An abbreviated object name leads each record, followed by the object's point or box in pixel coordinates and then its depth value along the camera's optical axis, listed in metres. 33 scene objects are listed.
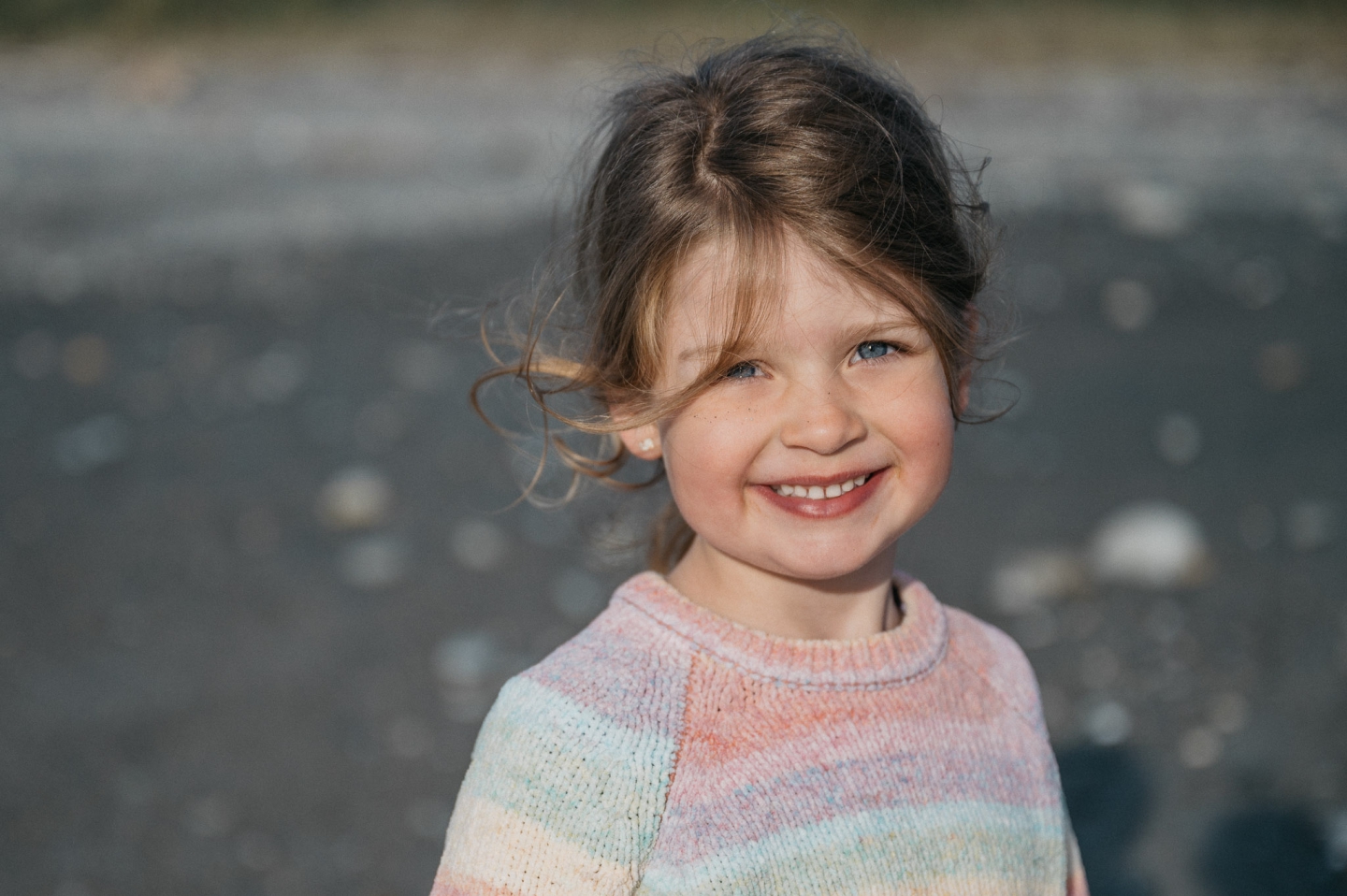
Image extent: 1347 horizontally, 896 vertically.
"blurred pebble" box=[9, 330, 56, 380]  4.21
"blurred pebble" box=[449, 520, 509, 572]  3.20
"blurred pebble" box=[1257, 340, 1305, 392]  3.85
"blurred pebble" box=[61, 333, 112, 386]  4.17
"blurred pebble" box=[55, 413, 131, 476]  3.67
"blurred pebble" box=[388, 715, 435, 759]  2.61
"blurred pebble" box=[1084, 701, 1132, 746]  2.59
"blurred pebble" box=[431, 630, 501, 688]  2.80
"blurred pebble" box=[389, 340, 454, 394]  4.11
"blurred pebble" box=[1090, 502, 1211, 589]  3.04
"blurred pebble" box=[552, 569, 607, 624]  3.00
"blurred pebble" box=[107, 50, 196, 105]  7.36
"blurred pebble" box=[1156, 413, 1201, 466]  3.53
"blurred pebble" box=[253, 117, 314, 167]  6.38
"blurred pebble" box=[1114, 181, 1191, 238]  4.93
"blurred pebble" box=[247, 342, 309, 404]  4.07
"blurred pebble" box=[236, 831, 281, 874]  2.34
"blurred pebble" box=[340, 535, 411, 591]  3.12
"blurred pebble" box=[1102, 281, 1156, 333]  4.25
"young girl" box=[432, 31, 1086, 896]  1.32
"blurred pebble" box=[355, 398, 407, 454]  3.76
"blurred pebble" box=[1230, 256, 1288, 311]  4.36
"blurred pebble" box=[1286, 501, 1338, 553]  3.13
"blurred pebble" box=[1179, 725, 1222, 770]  2.52
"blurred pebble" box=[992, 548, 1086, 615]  2.97
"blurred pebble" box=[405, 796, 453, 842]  2.42
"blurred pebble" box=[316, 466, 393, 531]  3.38
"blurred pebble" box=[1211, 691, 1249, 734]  2.60
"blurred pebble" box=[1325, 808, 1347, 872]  2.28
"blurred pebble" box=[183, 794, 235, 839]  2.41
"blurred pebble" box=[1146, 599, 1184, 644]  2.85
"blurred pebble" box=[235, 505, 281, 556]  3.26
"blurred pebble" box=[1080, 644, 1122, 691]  2.74
